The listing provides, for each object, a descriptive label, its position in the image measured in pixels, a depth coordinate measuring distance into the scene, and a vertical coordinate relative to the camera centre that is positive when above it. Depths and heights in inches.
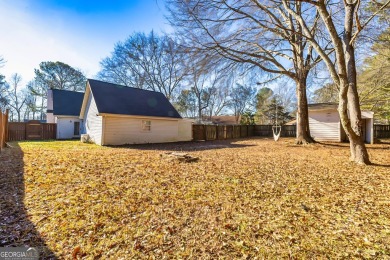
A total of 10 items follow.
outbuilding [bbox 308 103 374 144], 570.6 +24.5
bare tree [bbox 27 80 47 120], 1080.2 +217.3
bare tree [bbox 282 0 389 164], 229.8 +71.6
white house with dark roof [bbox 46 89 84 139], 674.2 +72.6
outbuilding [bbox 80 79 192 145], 474.9 +38.6
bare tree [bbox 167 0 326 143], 278.4 +172.2
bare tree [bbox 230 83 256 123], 1325.8 +223.8
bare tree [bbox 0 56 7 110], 954.4 +223.9
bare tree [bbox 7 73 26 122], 1195.3 +226.3
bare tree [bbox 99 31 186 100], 880.3 +317.2
